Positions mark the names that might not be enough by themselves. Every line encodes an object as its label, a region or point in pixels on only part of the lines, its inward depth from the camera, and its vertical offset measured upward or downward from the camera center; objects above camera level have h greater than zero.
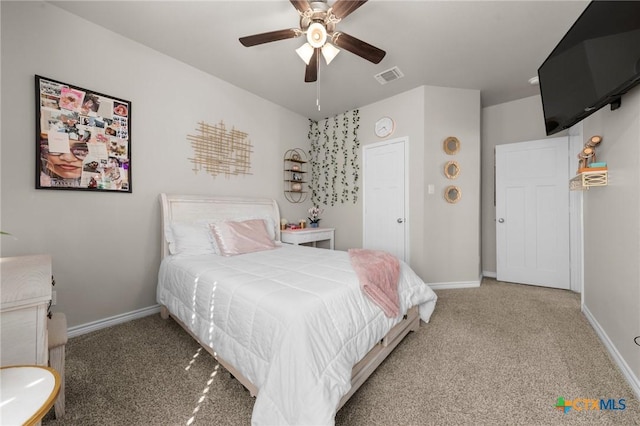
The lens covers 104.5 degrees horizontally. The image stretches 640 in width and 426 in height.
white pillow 2.47 -0.27
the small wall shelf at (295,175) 4.12 +0.64
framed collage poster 2.00 +0.65
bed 1.13 -0.62
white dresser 0.96 -0.43
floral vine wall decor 4.15 +0.95
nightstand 3.62 -0.35
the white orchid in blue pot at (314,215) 4.44 -0.05
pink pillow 2.47 -0.26
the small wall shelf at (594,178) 1.96 +0.28
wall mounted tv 1.37 +1.00
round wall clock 3.73 +1.31
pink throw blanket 1.65 -0.47
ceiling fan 1.77 +1.40
